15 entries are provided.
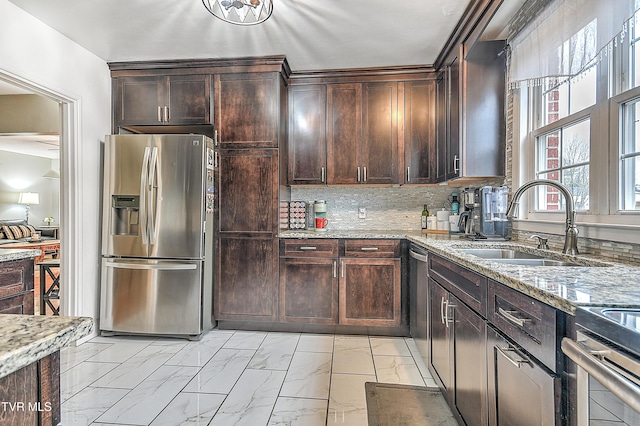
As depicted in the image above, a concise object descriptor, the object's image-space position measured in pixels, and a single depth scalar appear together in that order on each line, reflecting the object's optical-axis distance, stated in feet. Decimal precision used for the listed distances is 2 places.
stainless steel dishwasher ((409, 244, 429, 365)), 7.77
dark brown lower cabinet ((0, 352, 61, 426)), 1.75
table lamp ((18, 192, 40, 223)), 25.44
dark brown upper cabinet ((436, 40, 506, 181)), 8.39
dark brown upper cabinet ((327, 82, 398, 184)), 10.62
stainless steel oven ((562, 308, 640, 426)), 2.11
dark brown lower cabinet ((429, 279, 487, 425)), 4.67
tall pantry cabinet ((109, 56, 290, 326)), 10.03
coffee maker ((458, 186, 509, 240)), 7.98
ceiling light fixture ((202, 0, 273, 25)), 6.17
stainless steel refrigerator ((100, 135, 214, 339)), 9.38
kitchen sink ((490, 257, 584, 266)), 5.40
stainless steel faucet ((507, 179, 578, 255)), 5.42
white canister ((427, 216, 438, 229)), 11.13
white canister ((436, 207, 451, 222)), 10.89
